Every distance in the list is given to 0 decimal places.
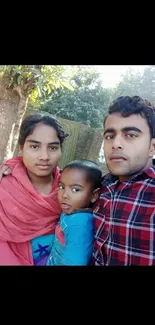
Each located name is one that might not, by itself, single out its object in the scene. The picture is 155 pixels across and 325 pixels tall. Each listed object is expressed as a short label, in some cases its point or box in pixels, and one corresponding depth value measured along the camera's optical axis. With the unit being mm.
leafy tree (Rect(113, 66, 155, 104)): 9375
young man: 1034
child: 1151
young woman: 1328
